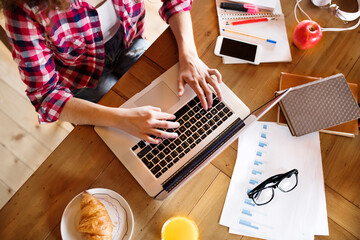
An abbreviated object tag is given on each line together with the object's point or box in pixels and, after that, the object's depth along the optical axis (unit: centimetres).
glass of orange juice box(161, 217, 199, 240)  79
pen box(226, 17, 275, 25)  97
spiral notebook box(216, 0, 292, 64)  94
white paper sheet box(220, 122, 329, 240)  81
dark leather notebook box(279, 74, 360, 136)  85
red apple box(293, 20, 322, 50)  90
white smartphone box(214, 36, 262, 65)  93
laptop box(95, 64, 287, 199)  81
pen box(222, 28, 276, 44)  95
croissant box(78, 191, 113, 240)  72
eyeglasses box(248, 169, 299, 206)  81
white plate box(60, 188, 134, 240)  76
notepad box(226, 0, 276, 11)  98
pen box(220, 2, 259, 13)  98
